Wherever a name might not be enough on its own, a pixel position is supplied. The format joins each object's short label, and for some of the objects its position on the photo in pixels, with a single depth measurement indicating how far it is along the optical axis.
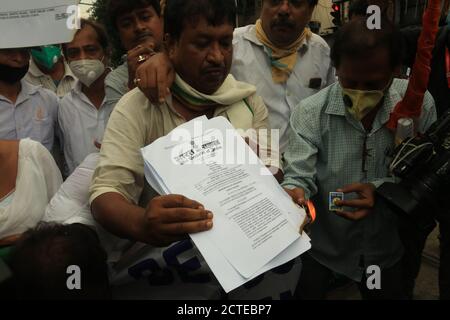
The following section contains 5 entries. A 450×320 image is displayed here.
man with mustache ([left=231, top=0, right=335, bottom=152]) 2.05
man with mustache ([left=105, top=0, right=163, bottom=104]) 1.88
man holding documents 1.21
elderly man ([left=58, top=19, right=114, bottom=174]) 2.30
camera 1.36
